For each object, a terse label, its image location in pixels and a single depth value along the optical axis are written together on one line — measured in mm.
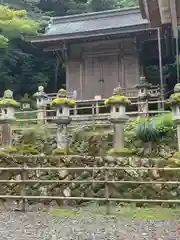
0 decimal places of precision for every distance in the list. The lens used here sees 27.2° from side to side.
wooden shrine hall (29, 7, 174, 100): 16375
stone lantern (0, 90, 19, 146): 10664
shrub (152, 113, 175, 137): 9828
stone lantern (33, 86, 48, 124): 15133
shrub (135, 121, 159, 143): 9703
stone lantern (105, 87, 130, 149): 9539
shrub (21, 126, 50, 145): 11320
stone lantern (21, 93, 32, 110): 19962
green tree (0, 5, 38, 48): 20969
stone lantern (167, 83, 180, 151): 9170
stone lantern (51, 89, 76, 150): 10102
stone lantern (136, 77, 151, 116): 13953
